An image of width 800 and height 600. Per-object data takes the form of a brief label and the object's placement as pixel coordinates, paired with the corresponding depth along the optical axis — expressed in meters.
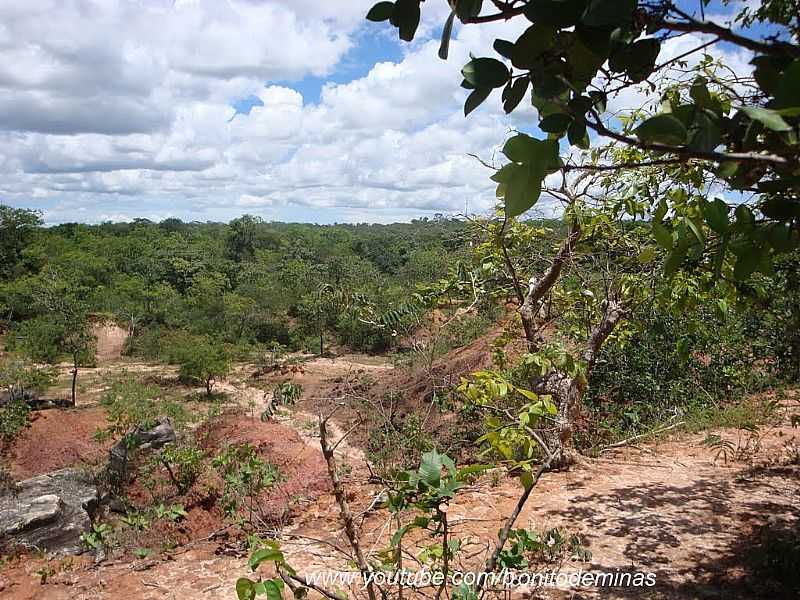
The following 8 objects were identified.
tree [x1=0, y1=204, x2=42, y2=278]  27.39
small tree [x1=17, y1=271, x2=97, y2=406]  15.56
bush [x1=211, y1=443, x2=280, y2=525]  5.30
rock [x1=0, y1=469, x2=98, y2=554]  6.24
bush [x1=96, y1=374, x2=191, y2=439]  10.97
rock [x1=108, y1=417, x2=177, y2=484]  9.02
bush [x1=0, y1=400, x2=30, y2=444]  10.51
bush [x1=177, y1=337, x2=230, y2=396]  16.11
